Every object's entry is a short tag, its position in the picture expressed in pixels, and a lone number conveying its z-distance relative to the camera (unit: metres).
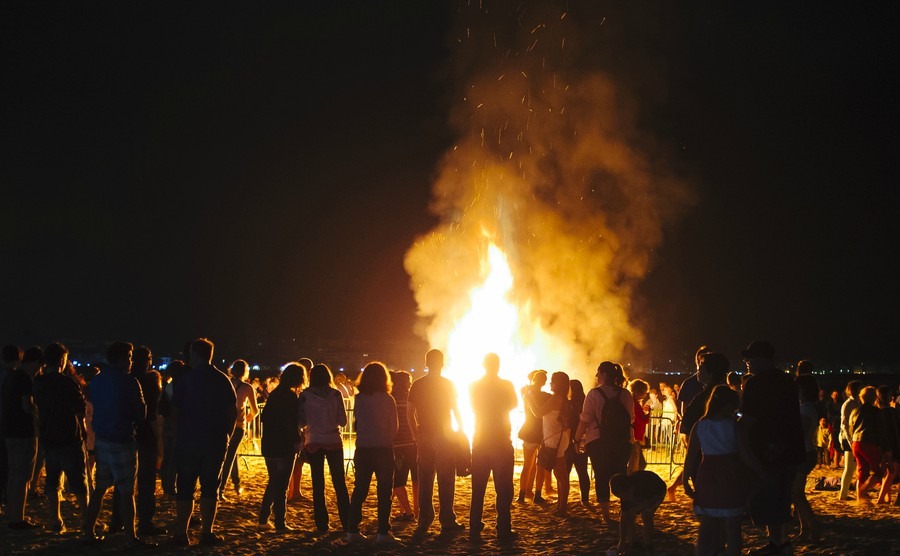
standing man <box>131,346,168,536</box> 8.26
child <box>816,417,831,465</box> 16.55
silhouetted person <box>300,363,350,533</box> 8.66
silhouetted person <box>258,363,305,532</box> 8.65
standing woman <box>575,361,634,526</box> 9.05
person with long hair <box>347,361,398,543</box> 8.20
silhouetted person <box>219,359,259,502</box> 10.16
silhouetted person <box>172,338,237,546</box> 7.42
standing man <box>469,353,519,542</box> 8.38
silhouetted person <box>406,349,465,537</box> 8.34
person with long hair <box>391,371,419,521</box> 9.05
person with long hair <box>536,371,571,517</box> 10.20
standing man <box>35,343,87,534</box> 8.05
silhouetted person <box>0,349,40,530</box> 8.36
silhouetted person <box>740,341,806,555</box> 7.06
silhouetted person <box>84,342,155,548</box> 7.45
